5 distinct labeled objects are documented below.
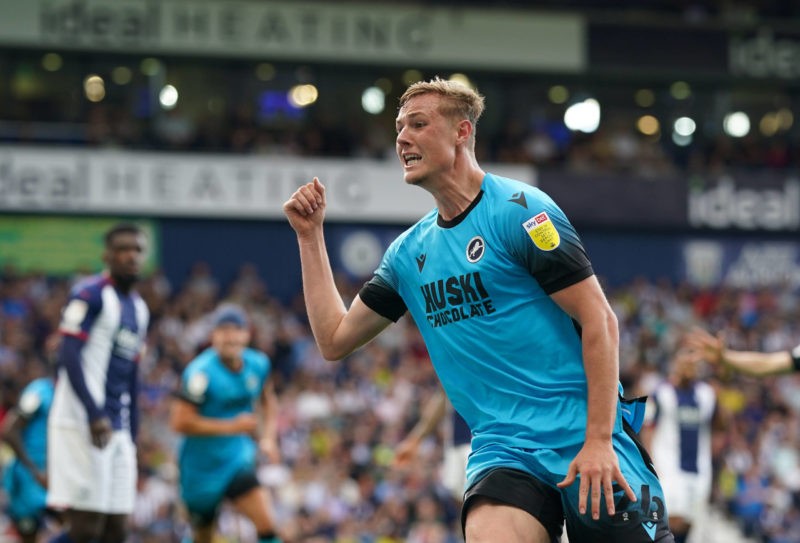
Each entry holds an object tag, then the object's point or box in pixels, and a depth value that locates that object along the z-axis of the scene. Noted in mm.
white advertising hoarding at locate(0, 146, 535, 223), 24438
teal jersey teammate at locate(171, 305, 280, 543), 9531
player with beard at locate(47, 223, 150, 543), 8453
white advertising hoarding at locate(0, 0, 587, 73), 25156
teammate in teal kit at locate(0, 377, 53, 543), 10266
